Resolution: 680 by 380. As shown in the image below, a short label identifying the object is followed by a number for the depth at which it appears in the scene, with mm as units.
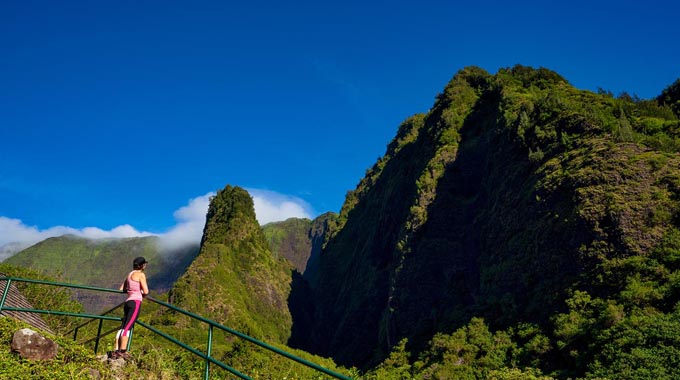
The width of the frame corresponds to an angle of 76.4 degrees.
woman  7004
